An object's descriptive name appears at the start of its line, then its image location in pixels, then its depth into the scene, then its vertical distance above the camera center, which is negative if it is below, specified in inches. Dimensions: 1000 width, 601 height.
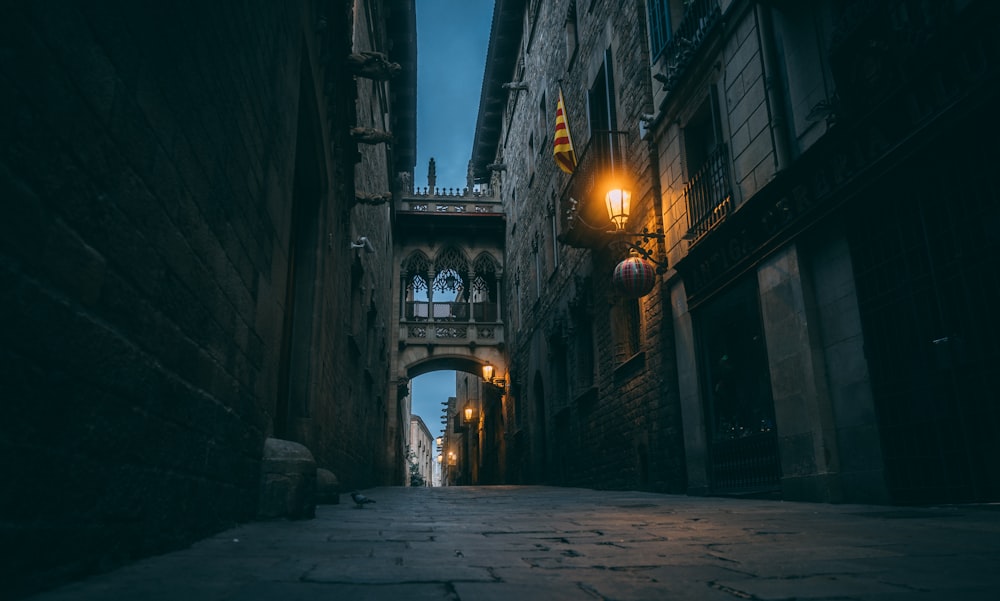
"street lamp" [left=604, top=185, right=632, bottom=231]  374.6 +142.3
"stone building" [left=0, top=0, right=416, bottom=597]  67.3 +29.5
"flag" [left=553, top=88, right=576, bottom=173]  512.4 +239.3
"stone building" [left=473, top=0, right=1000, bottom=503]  184.1 +82.1
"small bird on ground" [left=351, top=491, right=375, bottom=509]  271.4 -6.8
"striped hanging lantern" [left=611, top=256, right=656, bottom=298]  355.6 +100.1
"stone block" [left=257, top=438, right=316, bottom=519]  173.5 +0.2
